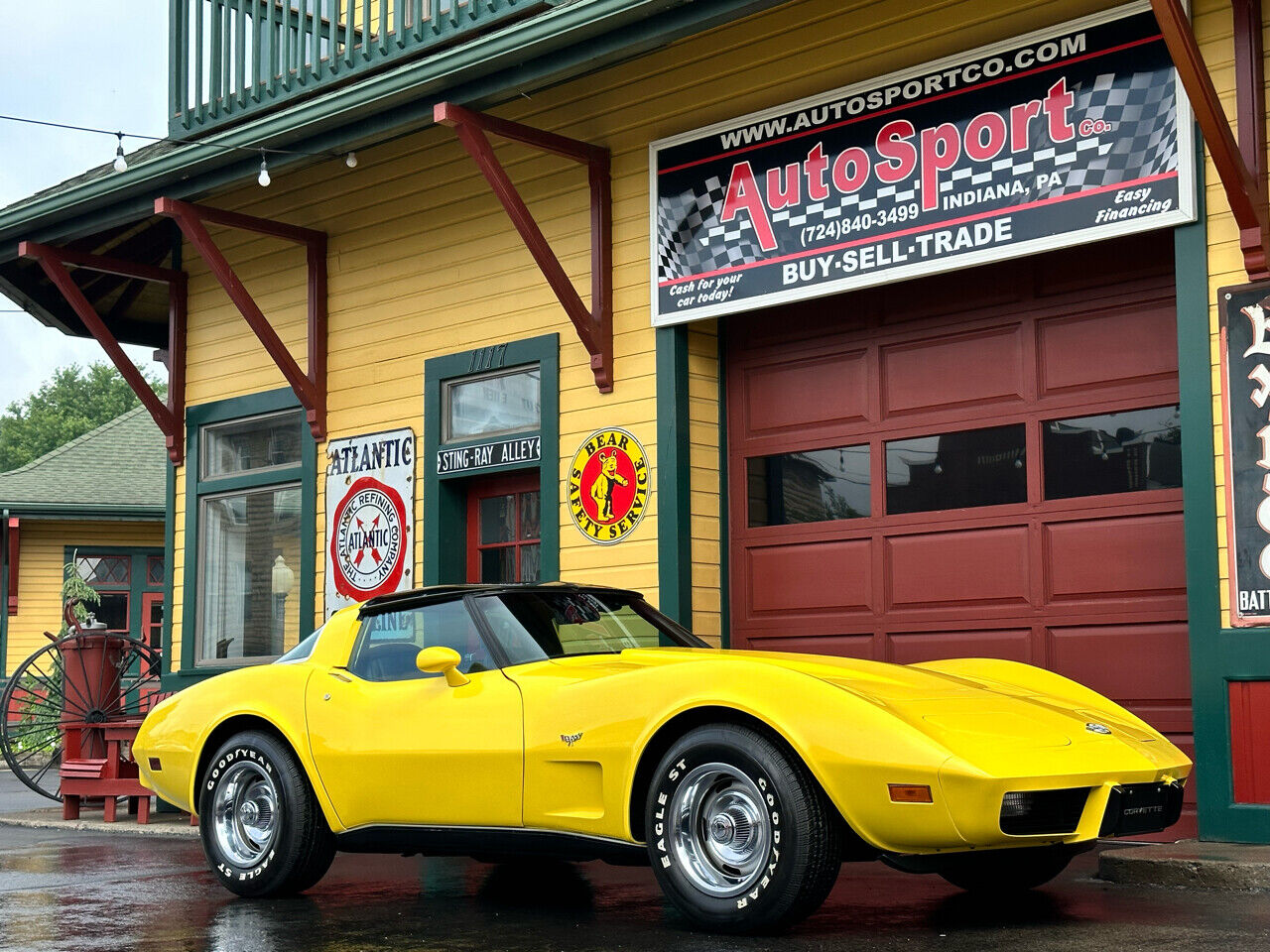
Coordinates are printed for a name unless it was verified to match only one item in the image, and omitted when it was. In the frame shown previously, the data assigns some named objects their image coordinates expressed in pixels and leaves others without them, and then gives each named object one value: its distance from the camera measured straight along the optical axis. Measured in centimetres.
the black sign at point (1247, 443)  761
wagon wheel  1374
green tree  6675
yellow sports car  534
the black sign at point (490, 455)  1141
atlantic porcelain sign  1230
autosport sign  822
